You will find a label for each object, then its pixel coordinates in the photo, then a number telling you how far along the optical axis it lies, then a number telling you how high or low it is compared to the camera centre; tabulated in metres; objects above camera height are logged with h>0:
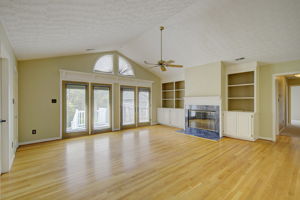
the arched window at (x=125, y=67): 6.14 +1.52
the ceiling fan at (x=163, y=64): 3.60 +0.98
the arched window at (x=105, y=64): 5.53 +1.54
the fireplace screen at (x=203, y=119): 4.98 -0.84
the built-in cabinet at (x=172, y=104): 6.45 -0.31
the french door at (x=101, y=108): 5.34 -0.37
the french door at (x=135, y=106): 6.25 -0.37
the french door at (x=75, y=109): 4.74 -0.34
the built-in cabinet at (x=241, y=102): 4.34 -0.14
